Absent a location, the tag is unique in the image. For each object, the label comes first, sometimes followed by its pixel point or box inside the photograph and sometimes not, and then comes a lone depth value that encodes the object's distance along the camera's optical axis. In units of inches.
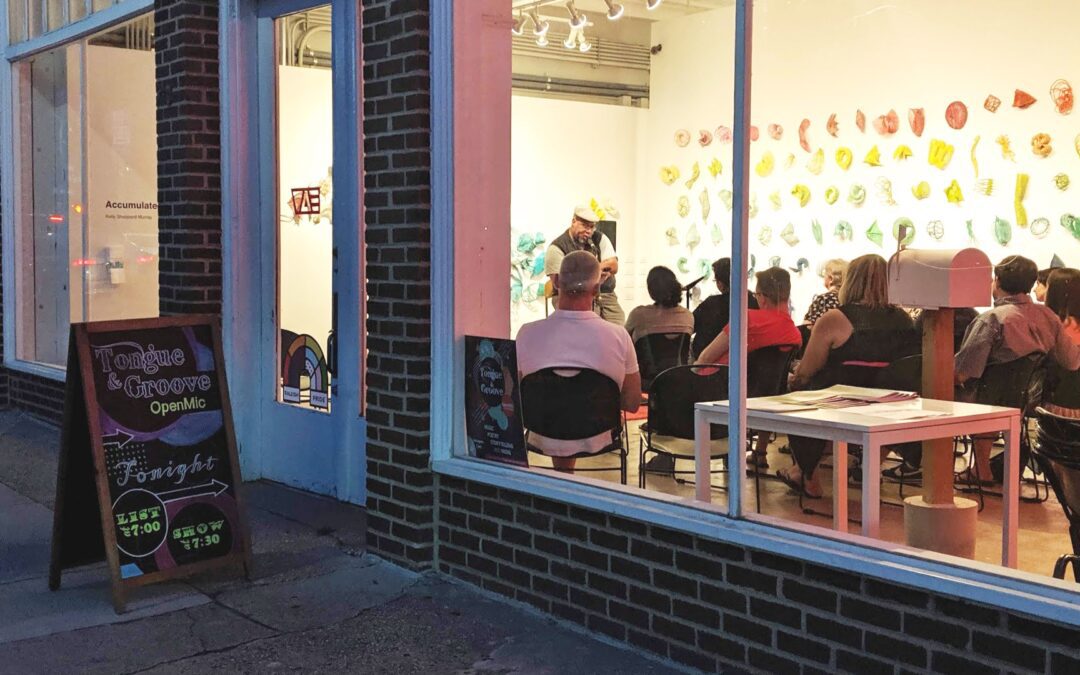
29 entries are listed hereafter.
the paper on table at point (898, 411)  176.7
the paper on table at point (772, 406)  183.8
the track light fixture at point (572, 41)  371.2
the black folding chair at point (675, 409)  219.9
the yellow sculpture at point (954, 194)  331.6
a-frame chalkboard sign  202.7
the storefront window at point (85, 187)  354.6
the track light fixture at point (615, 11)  385.7
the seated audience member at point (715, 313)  229.6
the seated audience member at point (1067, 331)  275.6
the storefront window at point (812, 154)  266.5
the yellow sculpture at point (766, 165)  242.0
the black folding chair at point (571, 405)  218.1
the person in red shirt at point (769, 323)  237.0
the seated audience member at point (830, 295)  303.7
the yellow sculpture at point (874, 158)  348.5
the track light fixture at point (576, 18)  383.6
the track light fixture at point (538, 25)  344.1
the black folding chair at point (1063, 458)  161.2
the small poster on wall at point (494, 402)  206.7
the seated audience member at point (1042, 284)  298.0
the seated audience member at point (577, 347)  219.0
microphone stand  296.6
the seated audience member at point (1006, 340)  269.3
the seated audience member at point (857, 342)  277.6
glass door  268.4
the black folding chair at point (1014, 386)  265.4
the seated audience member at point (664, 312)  297.3
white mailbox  181.6
